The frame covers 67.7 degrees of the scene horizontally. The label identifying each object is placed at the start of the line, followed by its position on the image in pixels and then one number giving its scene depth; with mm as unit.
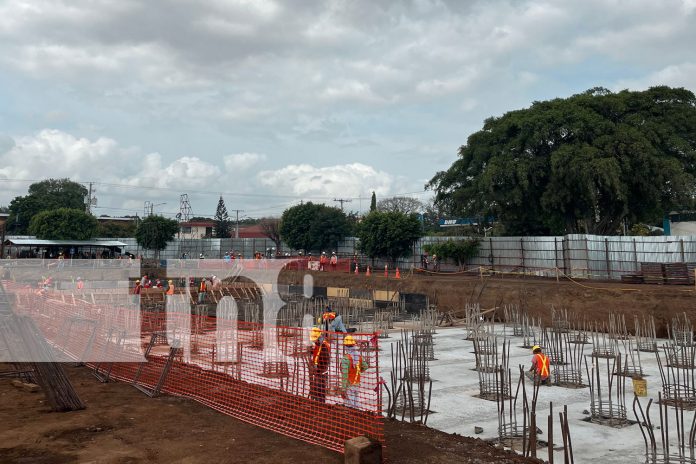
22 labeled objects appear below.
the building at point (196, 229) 94925
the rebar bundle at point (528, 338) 17162
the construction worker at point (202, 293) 30081
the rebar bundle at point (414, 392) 9008
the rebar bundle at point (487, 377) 11312
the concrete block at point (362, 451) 6281
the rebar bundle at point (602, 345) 13695
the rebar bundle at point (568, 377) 12078
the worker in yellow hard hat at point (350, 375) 8555
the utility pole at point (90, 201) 71644
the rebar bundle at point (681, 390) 10219
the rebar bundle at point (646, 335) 16228
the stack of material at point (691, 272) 22812
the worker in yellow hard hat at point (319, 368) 9438
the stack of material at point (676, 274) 23078
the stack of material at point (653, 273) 23844
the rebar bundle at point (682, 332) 14366
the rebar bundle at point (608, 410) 9328
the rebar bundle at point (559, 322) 16431
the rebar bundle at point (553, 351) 13786
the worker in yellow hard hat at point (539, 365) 10922
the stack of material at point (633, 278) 24734
